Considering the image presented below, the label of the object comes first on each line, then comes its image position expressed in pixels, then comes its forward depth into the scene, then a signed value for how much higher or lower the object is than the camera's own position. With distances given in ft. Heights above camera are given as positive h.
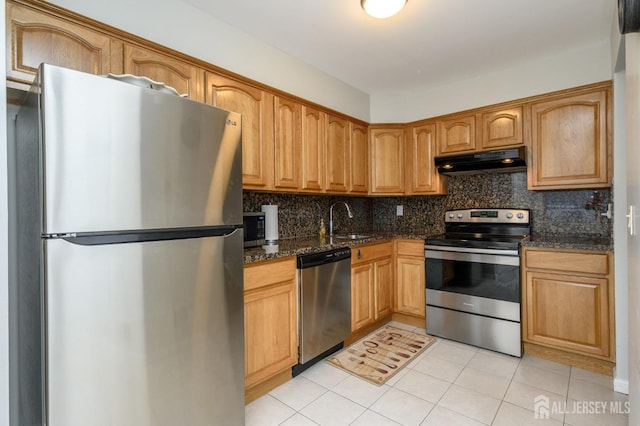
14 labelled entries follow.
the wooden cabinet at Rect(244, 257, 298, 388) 6.25 -2.26
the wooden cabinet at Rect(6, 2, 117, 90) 4.33 +2.56
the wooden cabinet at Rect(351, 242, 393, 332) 8.93 -2.22
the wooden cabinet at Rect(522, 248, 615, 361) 7.22 -2.27
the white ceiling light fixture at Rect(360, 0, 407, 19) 5.99 +3.98
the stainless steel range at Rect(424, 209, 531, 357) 8.23 -2.03
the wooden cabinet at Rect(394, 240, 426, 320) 9.95 -2.20
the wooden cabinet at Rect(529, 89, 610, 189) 7.94 +1.76
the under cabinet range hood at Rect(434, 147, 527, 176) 8.86 +1.43
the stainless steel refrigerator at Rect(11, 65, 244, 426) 3.26 -0.51
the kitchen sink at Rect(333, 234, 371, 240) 9.73 -0.82
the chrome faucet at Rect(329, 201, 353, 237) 10.96 -0.34
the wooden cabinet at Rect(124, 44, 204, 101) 5.46 +2.70
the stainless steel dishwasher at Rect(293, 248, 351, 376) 7.31 -2.29
